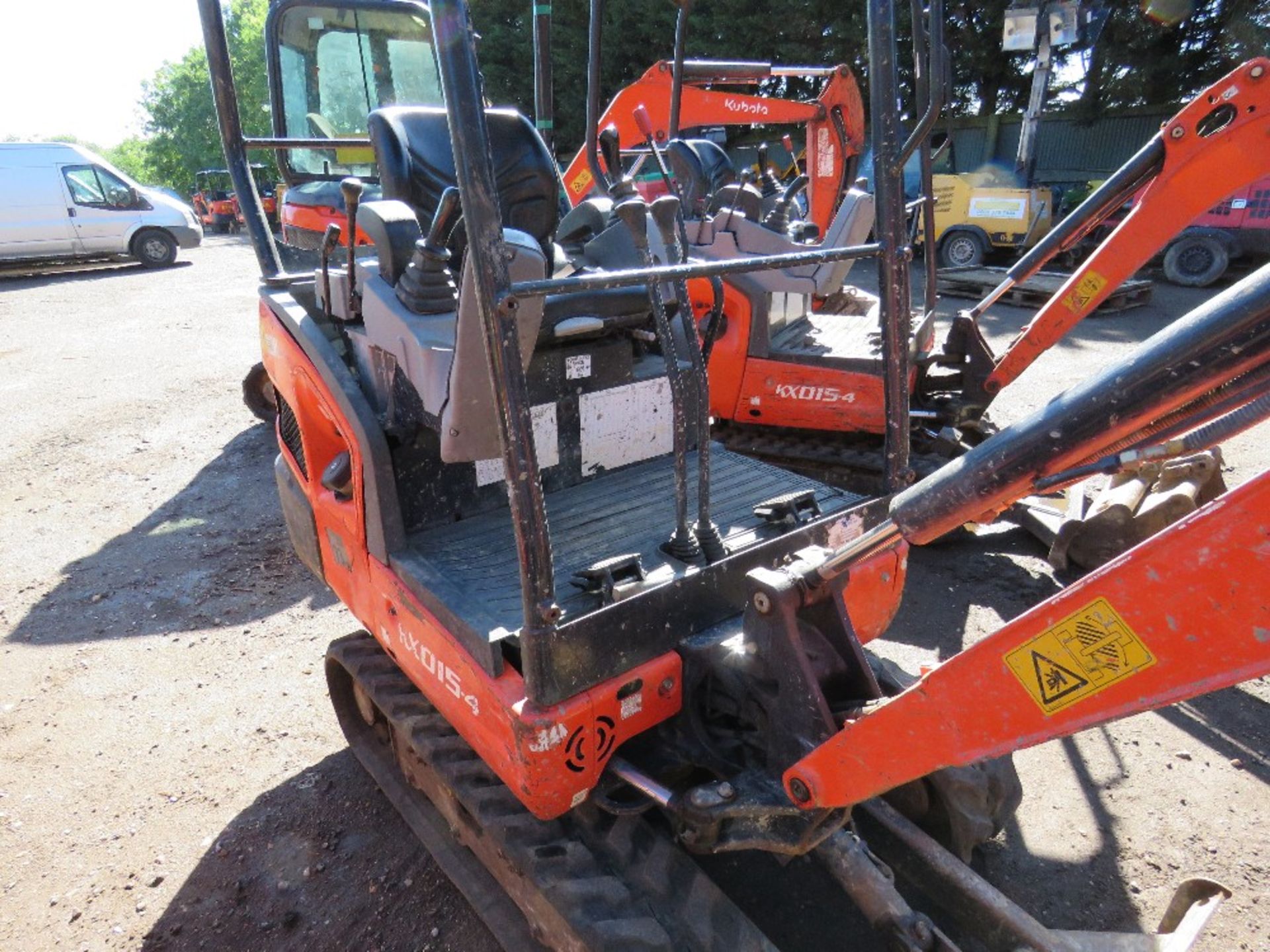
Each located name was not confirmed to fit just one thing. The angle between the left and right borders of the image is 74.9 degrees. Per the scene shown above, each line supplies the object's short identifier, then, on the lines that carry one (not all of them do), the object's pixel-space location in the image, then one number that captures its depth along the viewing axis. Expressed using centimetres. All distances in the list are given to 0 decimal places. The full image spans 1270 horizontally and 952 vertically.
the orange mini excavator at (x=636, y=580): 117
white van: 1372
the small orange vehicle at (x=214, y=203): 2508
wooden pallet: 966
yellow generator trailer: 1218
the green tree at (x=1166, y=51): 1473
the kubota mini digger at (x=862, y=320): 361
